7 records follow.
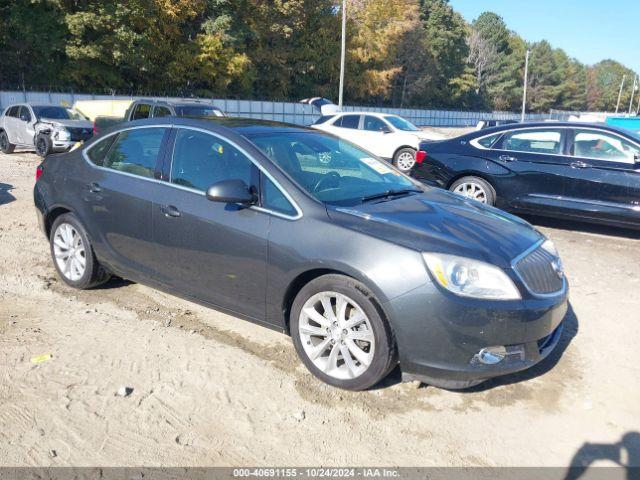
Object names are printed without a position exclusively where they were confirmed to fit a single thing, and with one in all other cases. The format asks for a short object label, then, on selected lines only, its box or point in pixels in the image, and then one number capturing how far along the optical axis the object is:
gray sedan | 3.22
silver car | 15.05
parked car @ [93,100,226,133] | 13.31
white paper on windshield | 4.64
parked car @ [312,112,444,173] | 14.95
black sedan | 7.22
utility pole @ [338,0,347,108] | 31.55
